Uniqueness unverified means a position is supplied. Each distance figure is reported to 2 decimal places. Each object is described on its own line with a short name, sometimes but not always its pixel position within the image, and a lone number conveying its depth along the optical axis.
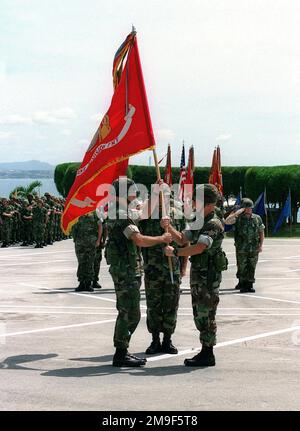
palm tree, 60.46
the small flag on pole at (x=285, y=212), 37.06
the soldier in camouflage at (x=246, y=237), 15.35
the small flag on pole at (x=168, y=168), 27.52
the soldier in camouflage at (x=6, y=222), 30.34
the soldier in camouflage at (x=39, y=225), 29.53
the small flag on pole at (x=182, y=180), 25.58
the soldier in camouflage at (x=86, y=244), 15.20
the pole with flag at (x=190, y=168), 25.43
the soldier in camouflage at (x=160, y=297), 9.17
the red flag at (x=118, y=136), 9.18
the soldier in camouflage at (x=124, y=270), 8.37
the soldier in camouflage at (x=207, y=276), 8.37
